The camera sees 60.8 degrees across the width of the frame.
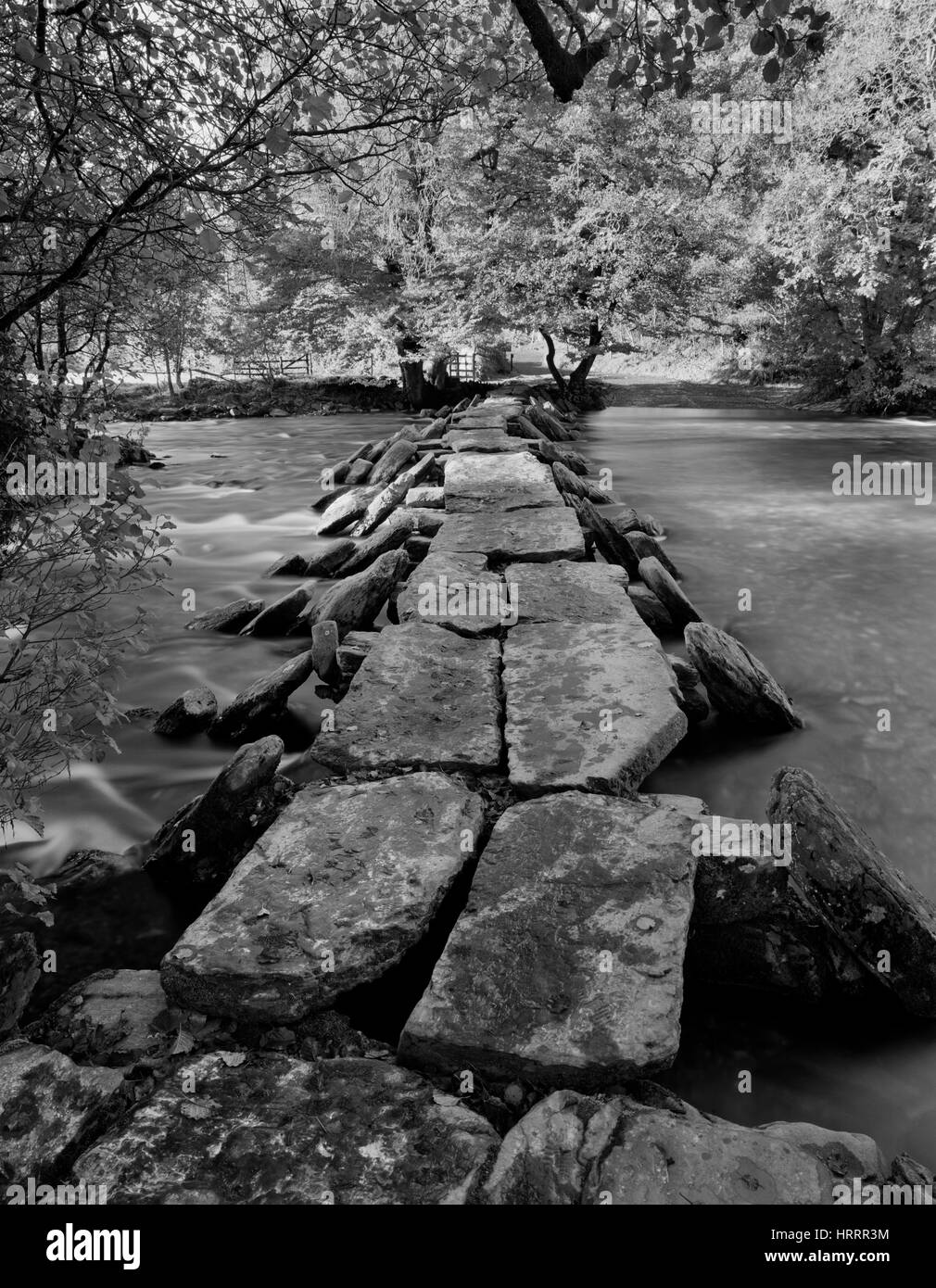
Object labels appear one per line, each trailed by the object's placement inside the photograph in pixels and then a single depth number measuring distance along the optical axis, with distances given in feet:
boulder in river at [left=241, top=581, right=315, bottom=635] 18.79
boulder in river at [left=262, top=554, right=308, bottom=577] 23.88
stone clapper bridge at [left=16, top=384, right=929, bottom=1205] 5.35
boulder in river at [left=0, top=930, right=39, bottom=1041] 7.61
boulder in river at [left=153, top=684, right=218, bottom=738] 14.01
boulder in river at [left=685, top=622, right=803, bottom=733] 13.60
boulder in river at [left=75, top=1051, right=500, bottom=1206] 5.22
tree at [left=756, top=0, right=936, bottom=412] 47.42
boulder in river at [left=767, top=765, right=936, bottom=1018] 7.76
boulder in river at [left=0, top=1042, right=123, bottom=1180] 5.64
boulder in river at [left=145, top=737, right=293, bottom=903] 9.88
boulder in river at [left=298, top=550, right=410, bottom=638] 17.13
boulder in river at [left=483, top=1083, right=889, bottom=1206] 5.10
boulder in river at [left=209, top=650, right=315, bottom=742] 13.80
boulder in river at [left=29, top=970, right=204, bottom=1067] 6.70
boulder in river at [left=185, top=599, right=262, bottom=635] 19.27
